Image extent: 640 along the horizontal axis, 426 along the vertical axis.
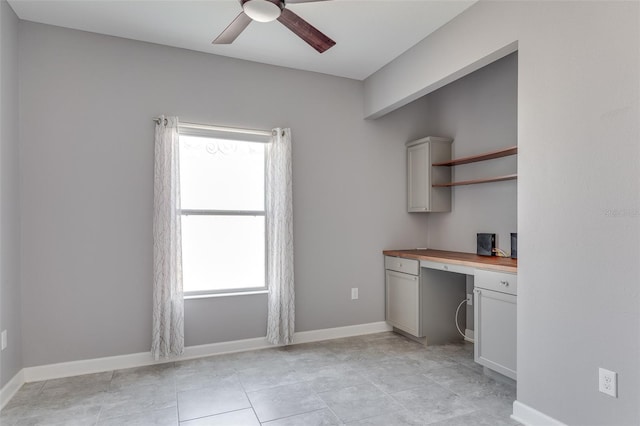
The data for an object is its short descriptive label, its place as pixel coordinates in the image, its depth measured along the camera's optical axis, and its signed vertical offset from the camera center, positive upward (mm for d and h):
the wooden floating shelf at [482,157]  3131 +512
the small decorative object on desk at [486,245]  3391 -299
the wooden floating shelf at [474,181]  3155 +291
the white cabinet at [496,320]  2588 -792
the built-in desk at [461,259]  2711 -409
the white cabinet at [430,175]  3969 +408
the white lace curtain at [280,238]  3525 -240
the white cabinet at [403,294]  3634 -843
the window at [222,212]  3365 +10
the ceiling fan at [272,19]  2189 +1219
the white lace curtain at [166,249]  3102 -305
